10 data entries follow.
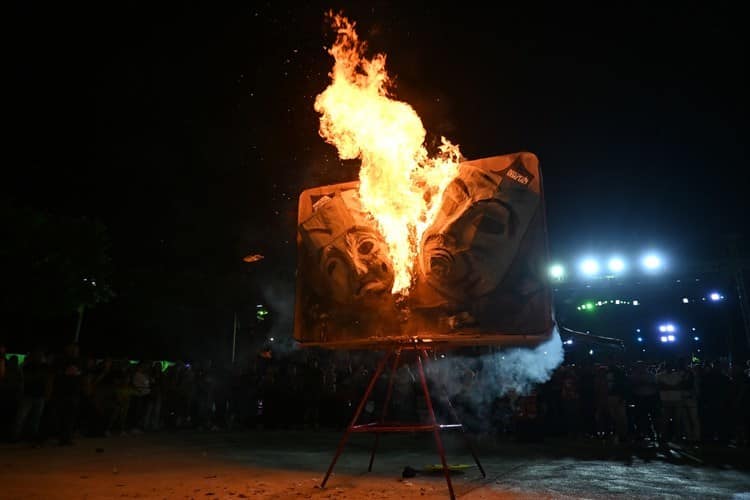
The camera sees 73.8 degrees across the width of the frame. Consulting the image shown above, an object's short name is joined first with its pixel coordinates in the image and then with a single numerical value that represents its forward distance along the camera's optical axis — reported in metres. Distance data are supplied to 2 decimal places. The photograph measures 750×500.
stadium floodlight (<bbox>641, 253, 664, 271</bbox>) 20.77
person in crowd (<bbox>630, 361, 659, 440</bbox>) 11.91
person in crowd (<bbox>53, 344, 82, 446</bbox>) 10.05
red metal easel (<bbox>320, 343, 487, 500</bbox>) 5.29
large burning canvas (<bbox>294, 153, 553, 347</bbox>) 5.77
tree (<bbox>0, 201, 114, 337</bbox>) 17.56
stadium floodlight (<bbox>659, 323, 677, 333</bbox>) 32.28
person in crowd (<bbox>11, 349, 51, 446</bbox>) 10.17
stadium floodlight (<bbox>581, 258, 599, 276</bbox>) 21.39
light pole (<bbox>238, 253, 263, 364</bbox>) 20.86
